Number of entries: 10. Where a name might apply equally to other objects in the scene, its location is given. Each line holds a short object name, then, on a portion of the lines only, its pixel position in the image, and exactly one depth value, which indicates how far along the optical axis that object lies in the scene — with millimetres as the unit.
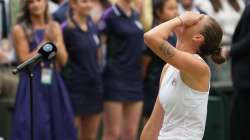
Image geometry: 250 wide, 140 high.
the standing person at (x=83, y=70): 14687
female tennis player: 8500
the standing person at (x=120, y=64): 15430
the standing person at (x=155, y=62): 15477
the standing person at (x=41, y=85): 13094
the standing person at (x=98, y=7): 16703
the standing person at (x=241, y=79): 12805
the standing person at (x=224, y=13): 17687
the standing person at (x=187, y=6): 17128
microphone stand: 10370
